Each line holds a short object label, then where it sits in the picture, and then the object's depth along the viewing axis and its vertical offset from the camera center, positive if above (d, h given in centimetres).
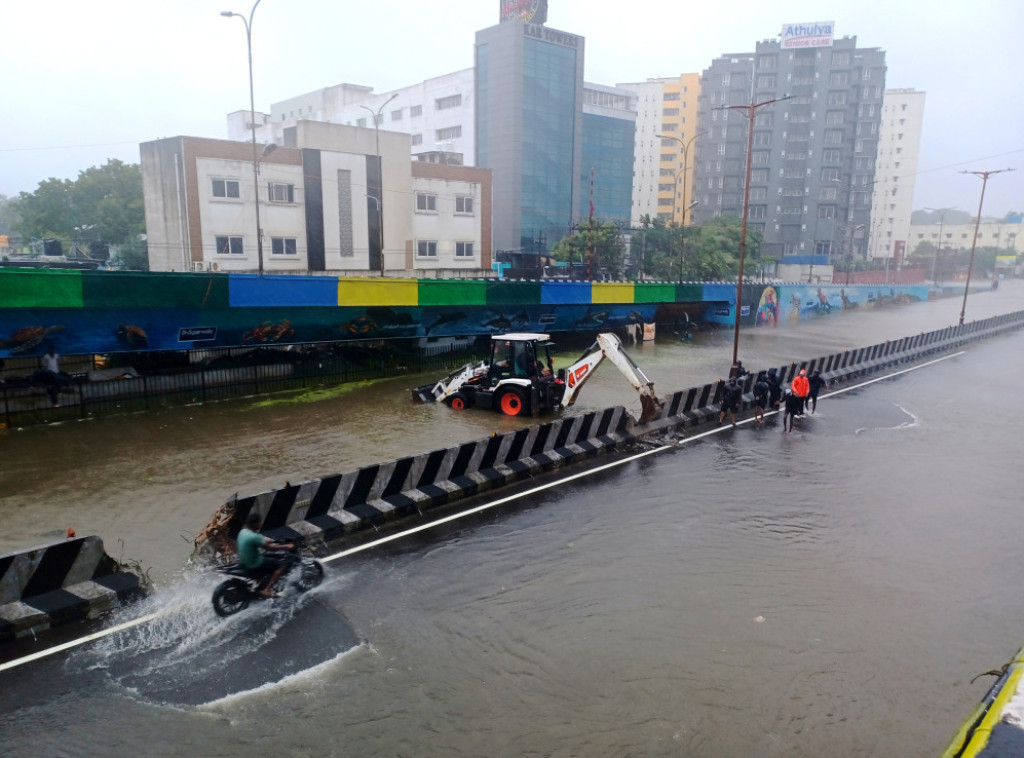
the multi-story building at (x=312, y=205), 4228 +294
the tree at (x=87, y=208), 6028 +324
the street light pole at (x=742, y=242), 2314 +51
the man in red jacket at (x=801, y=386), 1978 -360
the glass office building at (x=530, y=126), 7850 +1471
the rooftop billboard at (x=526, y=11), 8488 +2937
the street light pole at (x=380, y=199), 4825 +356
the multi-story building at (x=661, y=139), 11450 +1967
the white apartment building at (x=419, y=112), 8394 +1710
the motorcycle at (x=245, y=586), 878 -431
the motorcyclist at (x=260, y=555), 888 -388
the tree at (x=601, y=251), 5728 +30
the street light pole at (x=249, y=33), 2834 +872
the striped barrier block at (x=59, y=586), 839 -431
